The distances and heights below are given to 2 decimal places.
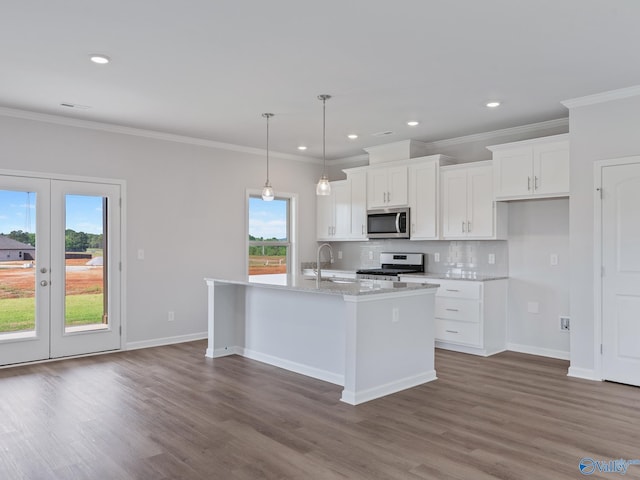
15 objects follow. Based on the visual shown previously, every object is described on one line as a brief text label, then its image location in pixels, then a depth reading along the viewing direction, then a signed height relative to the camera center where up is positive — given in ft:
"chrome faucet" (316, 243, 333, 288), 13.91 -1.16
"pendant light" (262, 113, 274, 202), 16.70 +1.77
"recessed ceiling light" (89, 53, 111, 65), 11.73 +4.57
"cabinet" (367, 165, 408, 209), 21.36 +2.59
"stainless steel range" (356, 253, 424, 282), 21.21 -1.05
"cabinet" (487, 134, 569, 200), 16.28 +2.65
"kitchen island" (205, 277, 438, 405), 12.71 -2.65
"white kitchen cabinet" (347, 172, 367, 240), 23.26 +1.90
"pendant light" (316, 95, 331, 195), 15.10 +1.97
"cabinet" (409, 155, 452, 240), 20.20 +2.02
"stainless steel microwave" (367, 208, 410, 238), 21.30 +0.96
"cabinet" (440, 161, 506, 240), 18.57 +1.55
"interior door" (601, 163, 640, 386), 14.03 -0.88
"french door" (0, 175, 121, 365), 16.44 -0.82
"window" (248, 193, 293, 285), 23.62 +0.42
